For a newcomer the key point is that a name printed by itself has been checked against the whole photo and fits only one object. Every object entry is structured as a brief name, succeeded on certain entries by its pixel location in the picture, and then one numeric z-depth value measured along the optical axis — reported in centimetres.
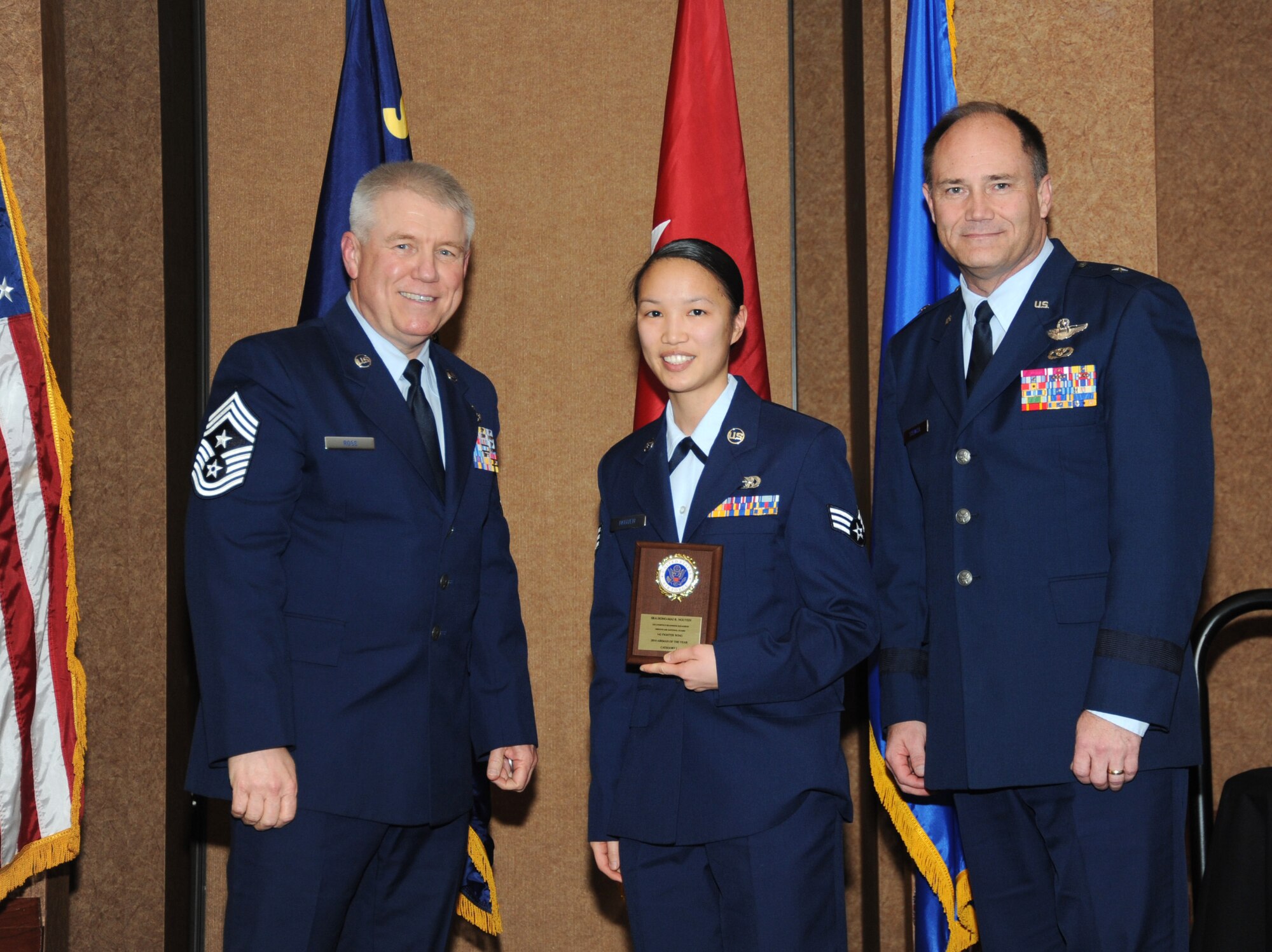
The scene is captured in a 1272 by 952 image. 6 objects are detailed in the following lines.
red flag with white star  317
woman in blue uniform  204
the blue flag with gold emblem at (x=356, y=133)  312
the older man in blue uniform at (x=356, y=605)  205
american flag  257
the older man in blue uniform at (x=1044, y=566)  195
